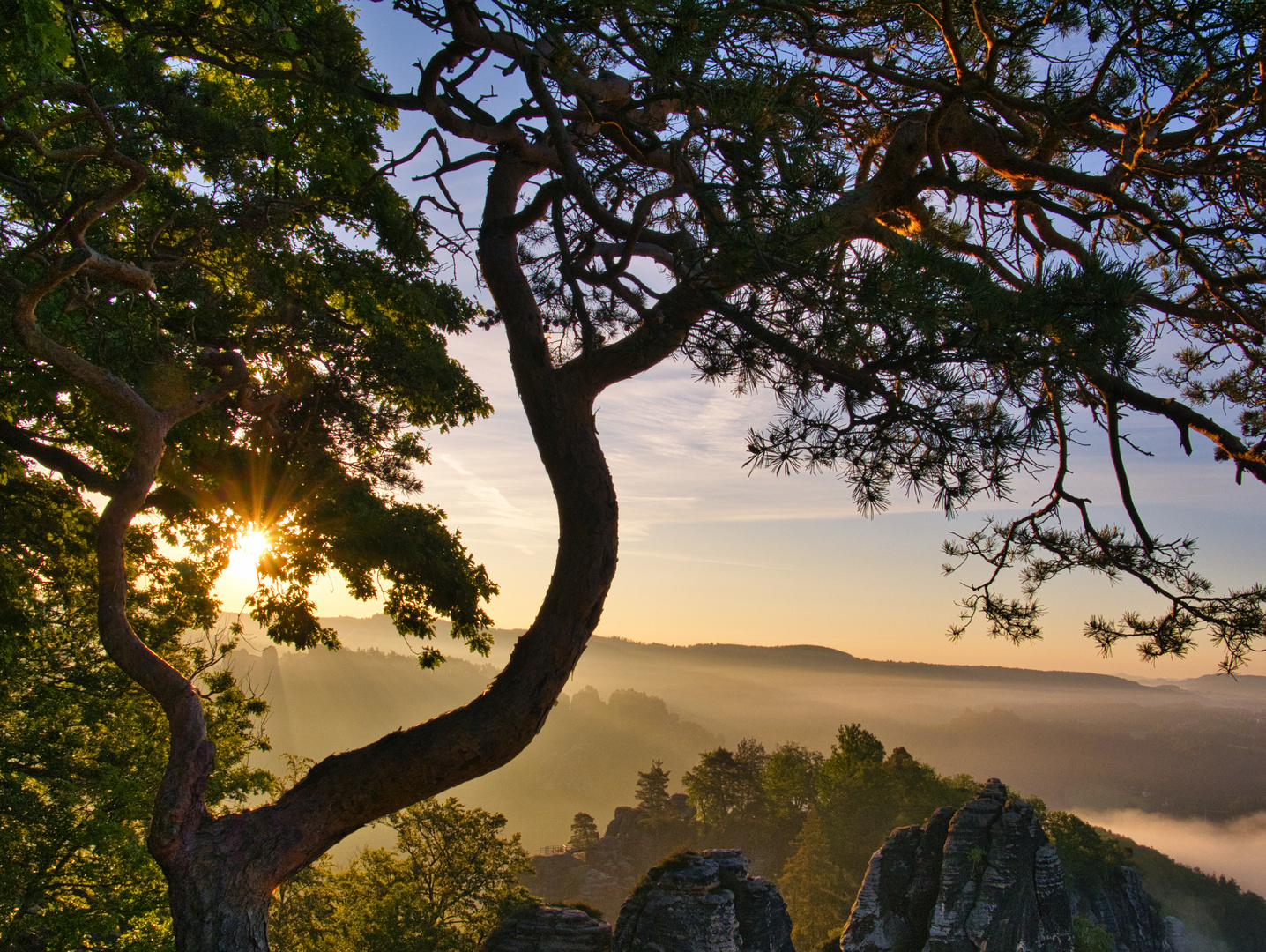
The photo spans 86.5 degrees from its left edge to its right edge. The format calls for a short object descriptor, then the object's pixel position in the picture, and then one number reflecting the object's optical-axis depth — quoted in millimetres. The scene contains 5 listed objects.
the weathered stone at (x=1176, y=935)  44031
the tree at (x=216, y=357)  3781
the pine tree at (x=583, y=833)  54219
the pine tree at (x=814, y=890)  39125
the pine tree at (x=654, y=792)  55031
